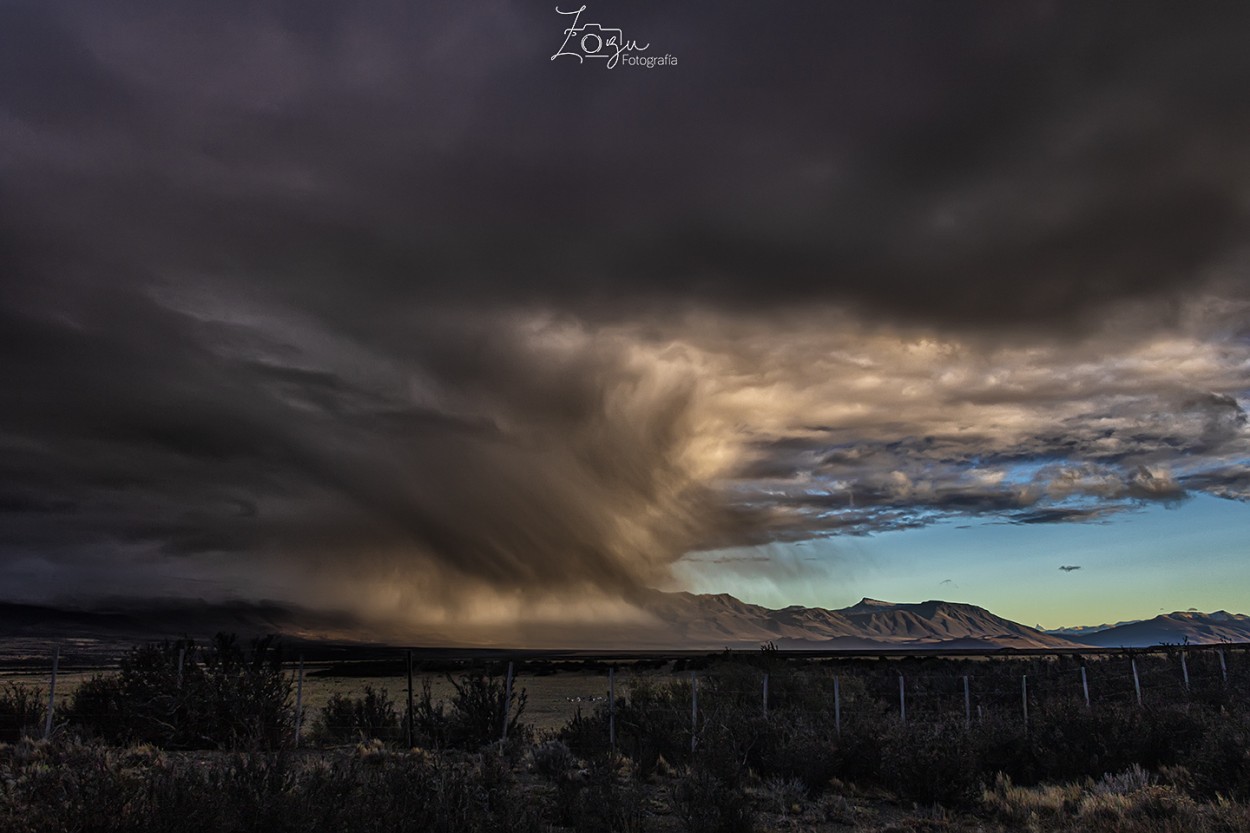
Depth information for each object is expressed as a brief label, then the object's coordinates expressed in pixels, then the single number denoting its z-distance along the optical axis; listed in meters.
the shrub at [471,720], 20.42
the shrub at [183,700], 19.23
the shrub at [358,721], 22.05
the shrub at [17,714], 20.18
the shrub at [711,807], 10.70
